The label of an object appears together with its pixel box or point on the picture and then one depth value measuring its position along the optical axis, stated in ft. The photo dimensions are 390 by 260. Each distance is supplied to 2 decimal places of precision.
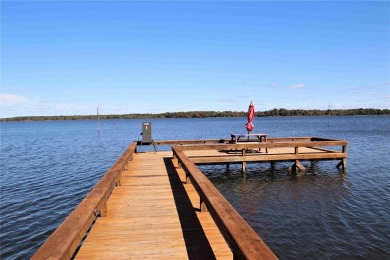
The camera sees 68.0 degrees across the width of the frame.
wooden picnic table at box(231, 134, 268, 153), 56.93
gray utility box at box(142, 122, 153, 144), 59.72
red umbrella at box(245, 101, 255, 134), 56.13
